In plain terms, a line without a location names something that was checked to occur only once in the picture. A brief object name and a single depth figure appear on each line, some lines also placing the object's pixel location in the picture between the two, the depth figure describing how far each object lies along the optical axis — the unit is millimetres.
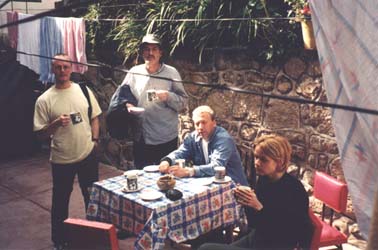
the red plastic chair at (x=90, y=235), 2979
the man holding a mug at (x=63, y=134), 4262
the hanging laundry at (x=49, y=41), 6402
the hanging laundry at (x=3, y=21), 7656
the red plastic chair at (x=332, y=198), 3713
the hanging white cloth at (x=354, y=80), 1601
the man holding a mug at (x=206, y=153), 4020
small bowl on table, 3686
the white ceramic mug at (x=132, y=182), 3725
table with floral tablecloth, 3393
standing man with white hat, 4684
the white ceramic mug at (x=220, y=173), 3791
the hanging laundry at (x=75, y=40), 6223
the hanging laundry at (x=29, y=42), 6590
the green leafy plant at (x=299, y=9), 4267
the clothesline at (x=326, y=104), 1255
